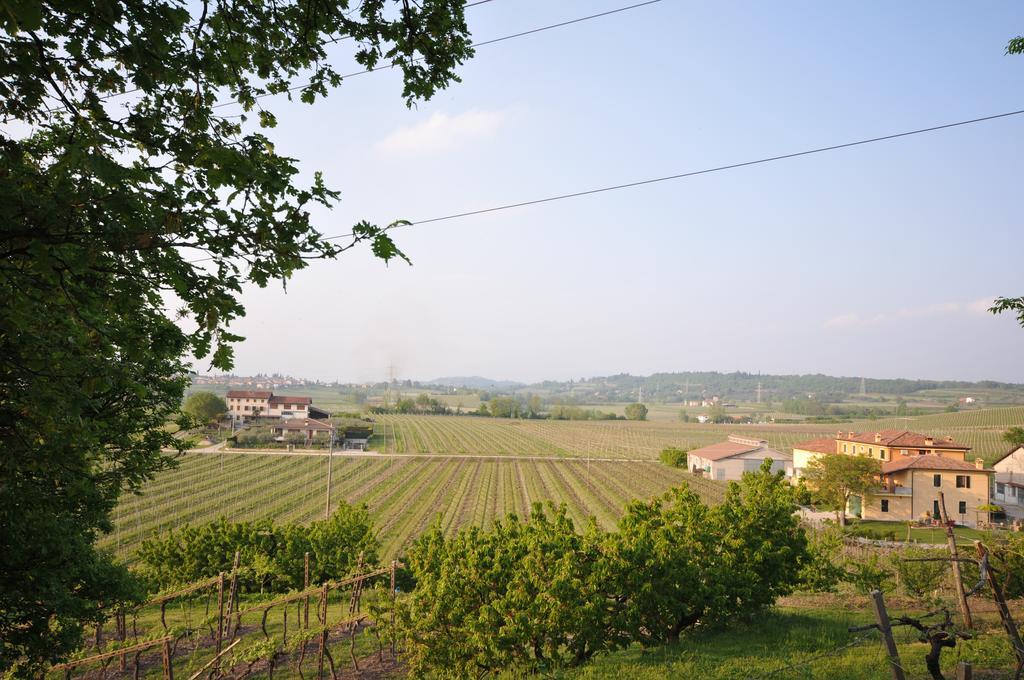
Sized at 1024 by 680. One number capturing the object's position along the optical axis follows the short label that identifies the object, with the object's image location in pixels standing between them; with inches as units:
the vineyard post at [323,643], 409.1
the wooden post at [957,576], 253.8
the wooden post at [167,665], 302.1
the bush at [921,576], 689.0
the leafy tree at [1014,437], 2236.6
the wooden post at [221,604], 436.5
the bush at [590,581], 374.9
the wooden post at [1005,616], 218.5
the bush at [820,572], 540.4
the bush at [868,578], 527.8
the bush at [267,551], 732.0
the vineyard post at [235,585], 475.9
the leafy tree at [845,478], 1401.3
